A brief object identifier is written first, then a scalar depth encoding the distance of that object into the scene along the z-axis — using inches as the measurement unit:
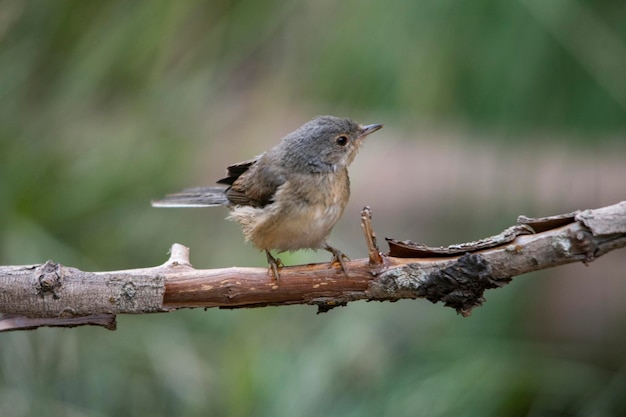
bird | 249.6
